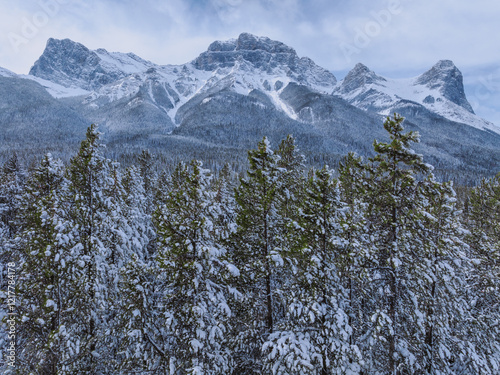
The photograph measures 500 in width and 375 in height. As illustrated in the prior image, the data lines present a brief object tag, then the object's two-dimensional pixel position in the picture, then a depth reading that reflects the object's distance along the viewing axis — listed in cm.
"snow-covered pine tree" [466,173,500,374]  1315
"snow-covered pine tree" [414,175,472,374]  979
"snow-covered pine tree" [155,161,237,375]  959
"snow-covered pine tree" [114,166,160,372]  1056
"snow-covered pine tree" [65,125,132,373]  1103
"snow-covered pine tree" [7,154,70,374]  999
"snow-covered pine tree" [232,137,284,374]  1109
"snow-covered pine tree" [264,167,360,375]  928
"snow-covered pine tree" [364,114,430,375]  941
